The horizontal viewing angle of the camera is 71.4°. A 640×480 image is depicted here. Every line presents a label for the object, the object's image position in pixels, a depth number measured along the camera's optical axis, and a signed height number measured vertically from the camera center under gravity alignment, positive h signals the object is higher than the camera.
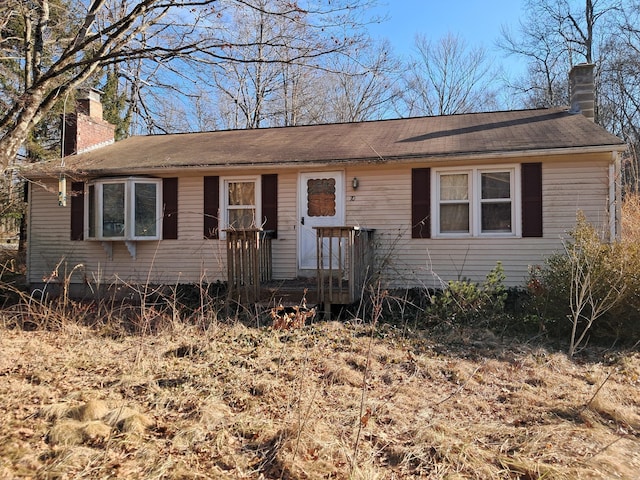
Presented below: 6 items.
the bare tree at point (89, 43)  6.74 +3.00
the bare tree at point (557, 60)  22.98 +9.67
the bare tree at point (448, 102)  24.81 +7.63
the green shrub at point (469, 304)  6.94 -1.06
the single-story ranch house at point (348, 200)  8.05 +0.75
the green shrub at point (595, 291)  5.74 -0.72
